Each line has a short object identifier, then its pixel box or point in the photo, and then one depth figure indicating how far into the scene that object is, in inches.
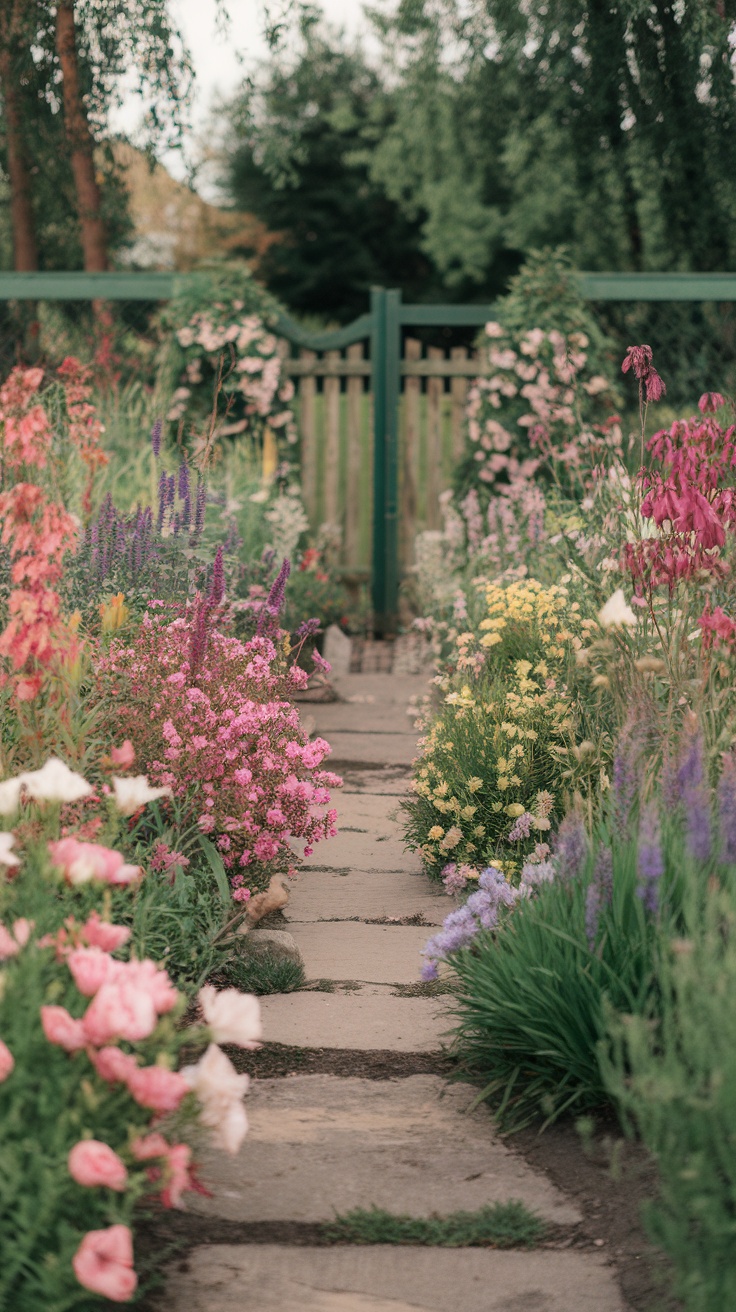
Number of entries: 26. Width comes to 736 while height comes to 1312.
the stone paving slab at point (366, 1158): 93.5
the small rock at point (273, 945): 133.0
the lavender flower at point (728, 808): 98.3
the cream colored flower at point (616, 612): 129.1
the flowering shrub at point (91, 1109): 72.5
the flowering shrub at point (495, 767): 154.1
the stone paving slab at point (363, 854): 171.0
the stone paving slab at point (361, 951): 135.0
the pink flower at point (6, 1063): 74.9
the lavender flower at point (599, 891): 101.0
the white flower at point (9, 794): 94.0
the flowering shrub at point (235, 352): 346.6
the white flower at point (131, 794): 98.4
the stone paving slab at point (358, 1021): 119.6
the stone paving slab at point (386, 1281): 82.1
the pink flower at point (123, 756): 104.6
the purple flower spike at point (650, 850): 91.0
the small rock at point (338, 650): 304.3
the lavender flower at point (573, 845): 107.3
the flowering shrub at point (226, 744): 138.6
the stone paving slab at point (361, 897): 153.1
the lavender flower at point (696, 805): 92.3
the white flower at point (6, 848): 87.2
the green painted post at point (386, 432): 356.5
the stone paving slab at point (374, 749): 224.7
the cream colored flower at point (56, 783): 93.3
